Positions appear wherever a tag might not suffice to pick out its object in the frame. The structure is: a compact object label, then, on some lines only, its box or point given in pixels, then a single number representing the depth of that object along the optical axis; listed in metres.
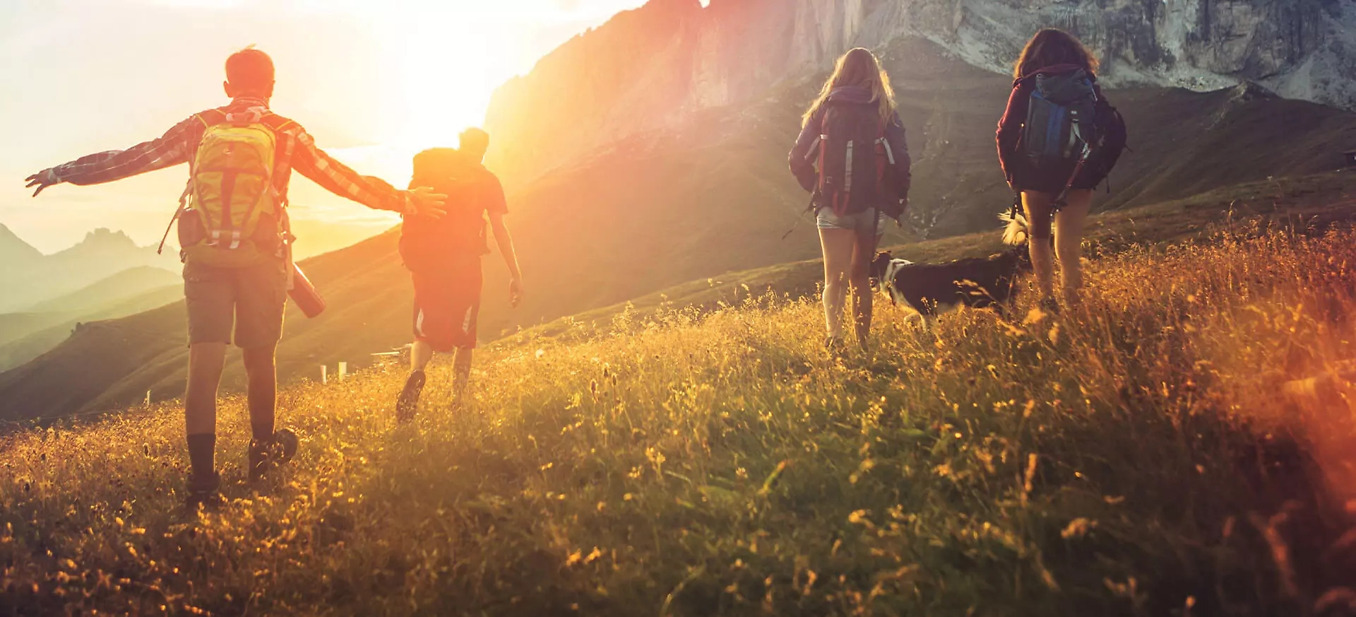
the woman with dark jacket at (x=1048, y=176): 5.72
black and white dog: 5.69
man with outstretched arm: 4.57
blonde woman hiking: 5.99
